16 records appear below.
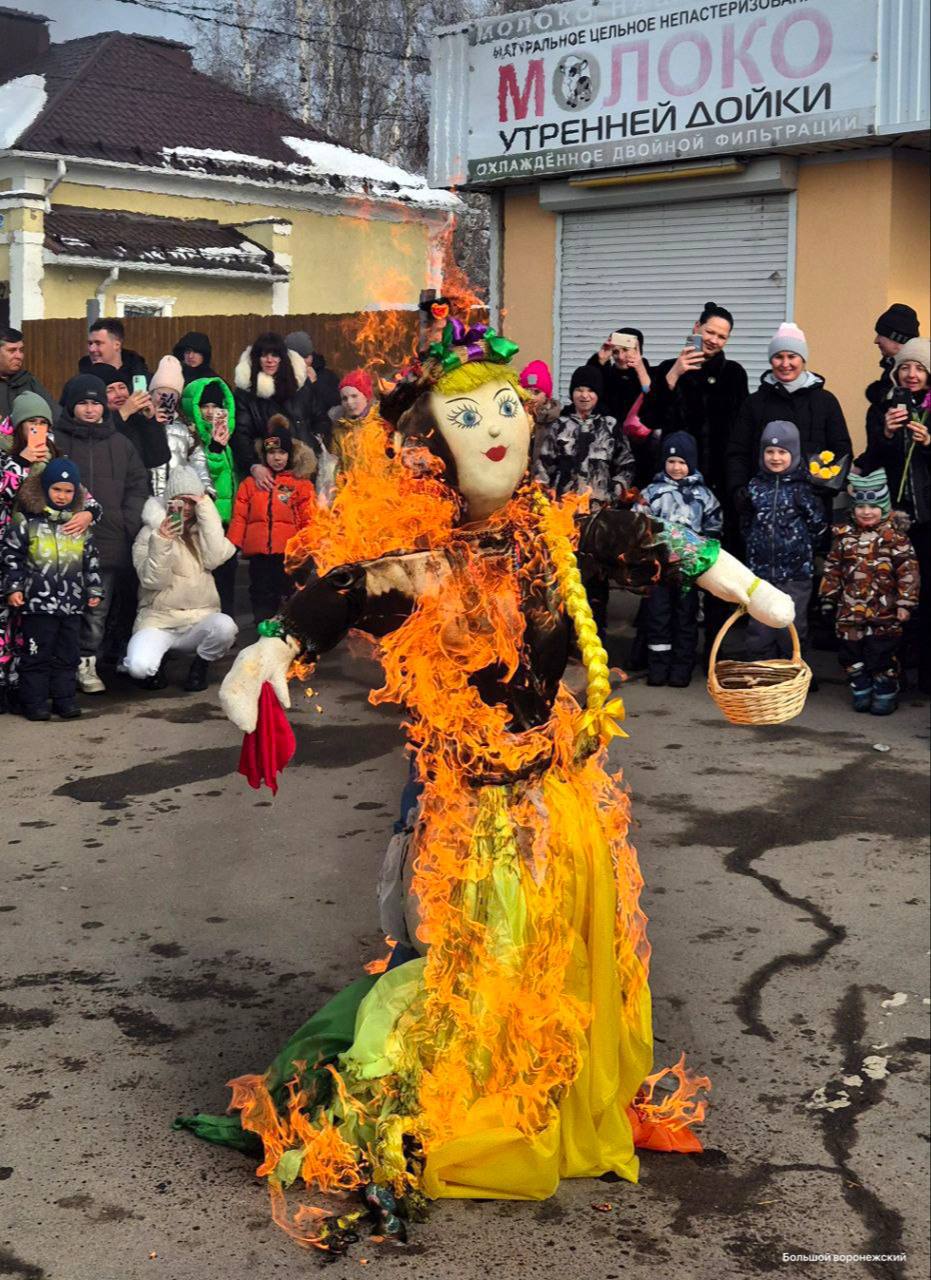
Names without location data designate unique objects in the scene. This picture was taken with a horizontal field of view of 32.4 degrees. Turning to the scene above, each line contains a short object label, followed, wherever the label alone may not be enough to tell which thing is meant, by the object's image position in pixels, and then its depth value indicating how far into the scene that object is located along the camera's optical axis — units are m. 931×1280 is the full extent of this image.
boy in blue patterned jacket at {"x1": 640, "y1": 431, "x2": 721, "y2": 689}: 9.04
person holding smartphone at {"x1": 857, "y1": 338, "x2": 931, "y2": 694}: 8.92
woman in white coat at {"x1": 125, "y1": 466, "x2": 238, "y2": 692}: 8.99
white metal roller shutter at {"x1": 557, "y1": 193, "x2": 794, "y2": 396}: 11.80
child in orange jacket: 9.69
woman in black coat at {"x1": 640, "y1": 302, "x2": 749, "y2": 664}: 9.80
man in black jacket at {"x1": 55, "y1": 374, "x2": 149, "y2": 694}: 9.14
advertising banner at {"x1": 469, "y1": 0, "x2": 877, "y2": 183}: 10.86
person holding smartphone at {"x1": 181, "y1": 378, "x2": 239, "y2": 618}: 9.95
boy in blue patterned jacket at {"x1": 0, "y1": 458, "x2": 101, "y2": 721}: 8.34
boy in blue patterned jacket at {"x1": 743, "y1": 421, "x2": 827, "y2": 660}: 8.92
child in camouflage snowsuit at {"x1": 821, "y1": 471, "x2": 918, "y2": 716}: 8.71
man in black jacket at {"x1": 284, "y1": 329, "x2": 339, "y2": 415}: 11.10
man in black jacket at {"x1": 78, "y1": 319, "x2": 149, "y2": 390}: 10.58
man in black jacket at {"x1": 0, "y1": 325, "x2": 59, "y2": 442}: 9.39
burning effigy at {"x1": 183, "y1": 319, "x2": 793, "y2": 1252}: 3.70
